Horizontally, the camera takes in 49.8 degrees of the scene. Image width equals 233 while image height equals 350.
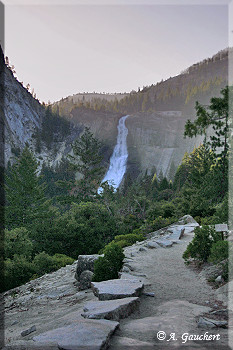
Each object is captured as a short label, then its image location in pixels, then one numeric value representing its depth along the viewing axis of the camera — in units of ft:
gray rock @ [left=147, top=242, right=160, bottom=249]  35.40
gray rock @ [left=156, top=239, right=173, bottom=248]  35.81
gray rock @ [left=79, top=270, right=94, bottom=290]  22.34
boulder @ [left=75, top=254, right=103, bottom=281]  24.88
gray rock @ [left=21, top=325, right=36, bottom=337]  13.59
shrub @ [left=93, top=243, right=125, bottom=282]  21.44
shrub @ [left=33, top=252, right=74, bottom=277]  38.29
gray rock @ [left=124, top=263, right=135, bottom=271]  23.85
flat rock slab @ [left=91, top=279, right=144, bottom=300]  15.42
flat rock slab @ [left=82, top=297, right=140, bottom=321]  12.12
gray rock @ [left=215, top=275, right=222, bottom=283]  18.99
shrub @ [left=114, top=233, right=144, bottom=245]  46.39
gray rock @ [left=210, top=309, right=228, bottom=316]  13.01
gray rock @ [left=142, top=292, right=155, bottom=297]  17.01
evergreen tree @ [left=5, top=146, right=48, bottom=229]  83.82
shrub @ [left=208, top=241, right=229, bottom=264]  19.71
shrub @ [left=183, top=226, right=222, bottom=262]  24.75
